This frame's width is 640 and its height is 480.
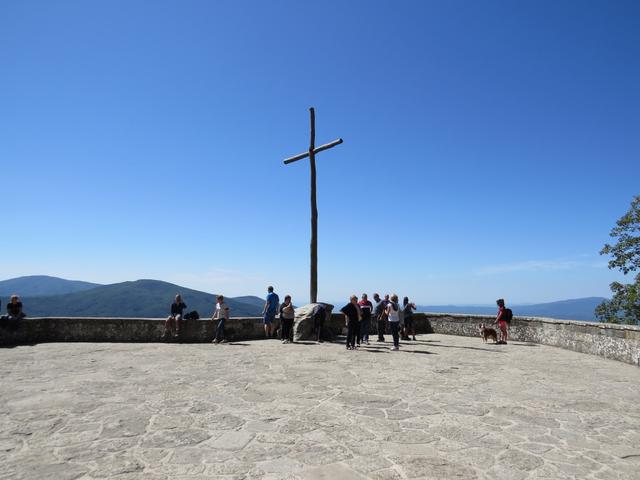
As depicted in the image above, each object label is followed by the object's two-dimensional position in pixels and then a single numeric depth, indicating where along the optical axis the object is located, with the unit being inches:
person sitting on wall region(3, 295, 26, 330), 471.2
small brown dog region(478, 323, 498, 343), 522.6
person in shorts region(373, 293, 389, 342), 569.6
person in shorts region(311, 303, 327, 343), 523.5
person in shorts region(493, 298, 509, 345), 519.3
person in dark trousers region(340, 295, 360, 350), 456.4
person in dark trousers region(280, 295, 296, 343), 510.6
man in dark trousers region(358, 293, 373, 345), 510.3
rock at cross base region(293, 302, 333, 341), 515.8
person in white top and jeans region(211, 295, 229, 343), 504.4
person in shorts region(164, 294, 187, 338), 509.0
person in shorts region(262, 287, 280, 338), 515.7
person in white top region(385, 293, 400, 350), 452.8
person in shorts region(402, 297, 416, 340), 548.1
